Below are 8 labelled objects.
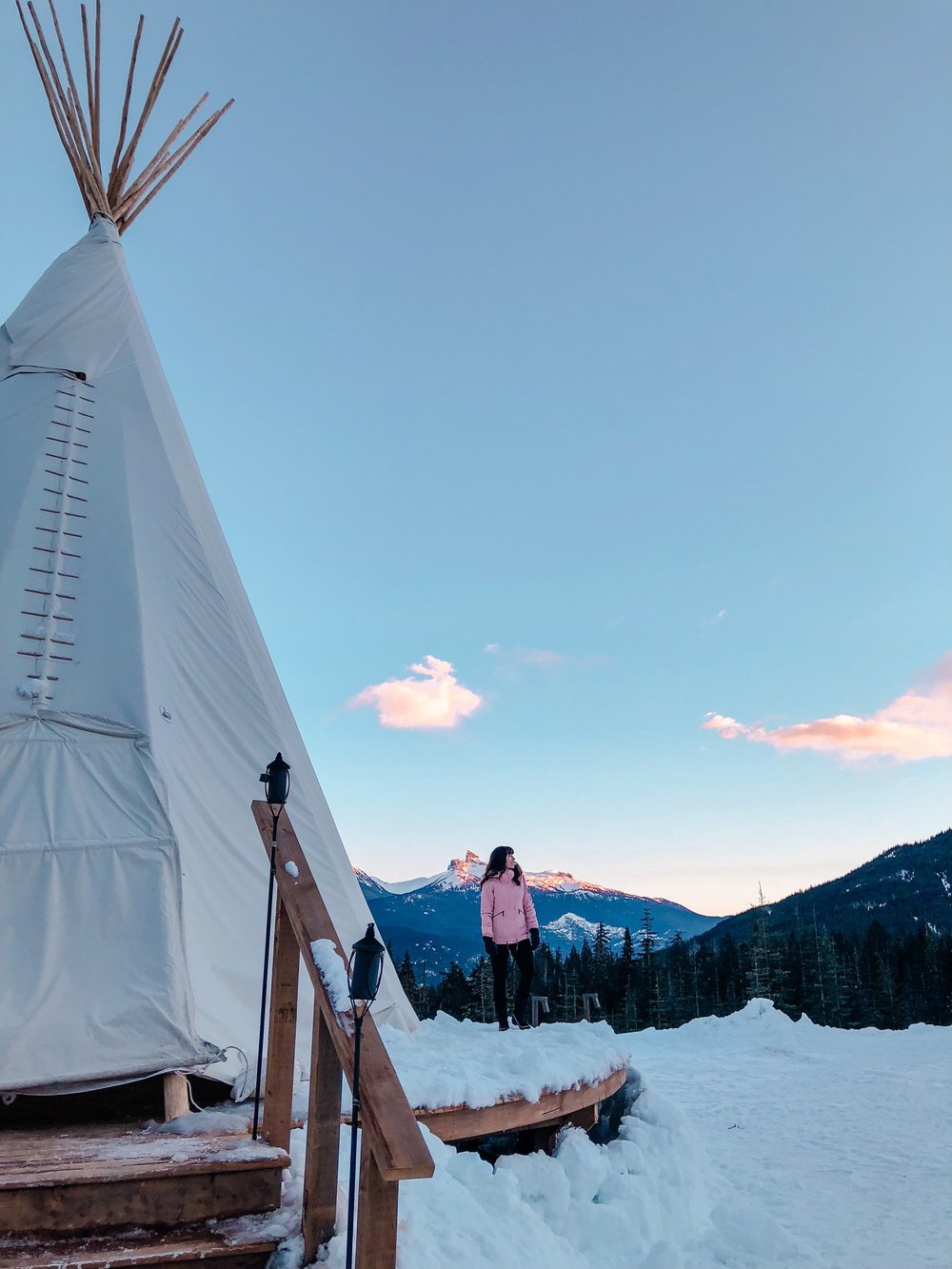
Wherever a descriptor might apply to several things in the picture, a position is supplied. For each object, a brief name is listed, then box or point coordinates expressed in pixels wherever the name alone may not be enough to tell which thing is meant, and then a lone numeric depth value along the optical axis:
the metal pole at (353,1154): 1.67
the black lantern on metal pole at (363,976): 1.76
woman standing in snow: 5.68
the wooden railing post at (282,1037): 2.38
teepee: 3.06
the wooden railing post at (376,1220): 1.63
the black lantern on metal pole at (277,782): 2.66
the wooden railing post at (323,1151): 1.93
